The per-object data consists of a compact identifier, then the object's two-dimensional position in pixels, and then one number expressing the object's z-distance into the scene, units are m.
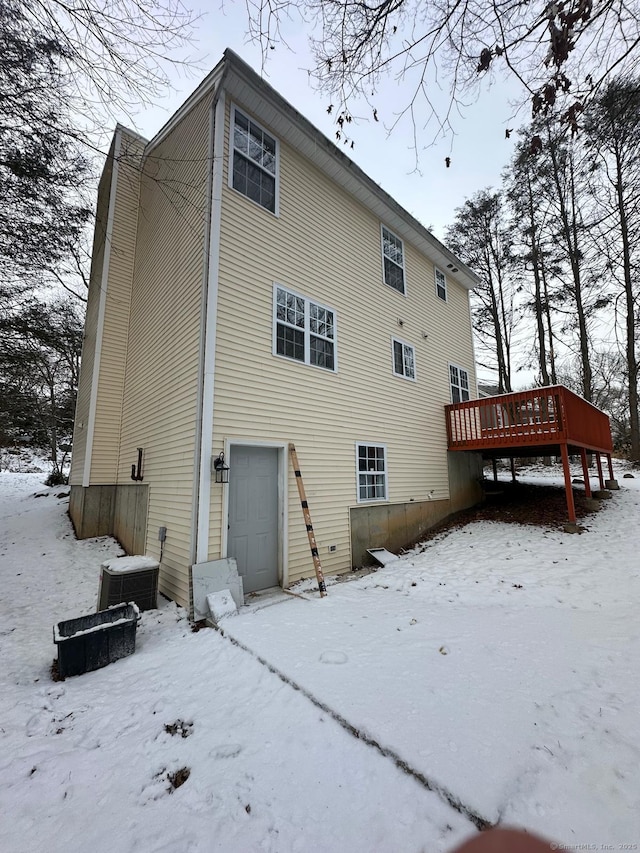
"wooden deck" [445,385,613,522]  8.14
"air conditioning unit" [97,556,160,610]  4.70
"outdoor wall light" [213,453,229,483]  5.05
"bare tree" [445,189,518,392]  17.61
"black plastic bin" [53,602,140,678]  3.39
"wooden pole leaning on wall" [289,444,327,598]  5.43
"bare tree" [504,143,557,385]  15.25
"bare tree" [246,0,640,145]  2.56
